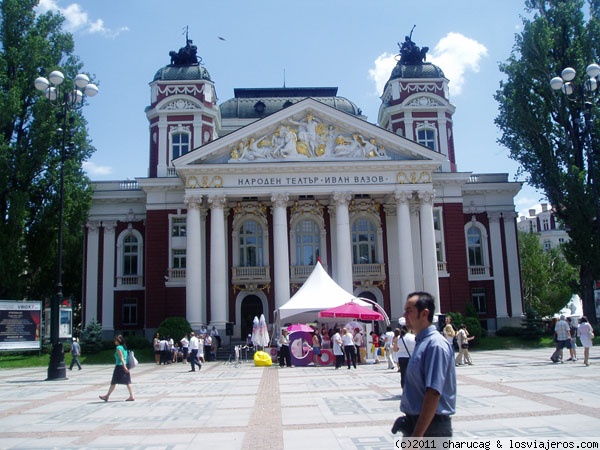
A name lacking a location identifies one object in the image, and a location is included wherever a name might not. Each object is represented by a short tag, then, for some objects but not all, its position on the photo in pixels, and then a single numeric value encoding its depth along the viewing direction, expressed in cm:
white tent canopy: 2791
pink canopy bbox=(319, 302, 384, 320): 2597
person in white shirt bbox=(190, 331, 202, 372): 2560
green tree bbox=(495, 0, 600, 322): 3469
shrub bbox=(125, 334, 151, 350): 3506
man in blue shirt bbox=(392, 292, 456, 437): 455
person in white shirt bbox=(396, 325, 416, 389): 1347
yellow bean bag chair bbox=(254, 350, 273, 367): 2783
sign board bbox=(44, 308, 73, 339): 2892
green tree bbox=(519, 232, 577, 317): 6347
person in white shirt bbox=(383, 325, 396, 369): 2350
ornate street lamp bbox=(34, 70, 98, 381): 2129
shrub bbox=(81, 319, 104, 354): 3362
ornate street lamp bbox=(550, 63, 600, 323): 3438
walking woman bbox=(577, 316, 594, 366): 2011
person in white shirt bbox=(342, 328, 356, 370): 2472
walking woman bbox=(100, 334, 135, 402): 1457
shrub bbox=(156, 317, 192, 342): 3366
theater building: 3712
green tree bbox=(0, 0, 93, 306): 3353
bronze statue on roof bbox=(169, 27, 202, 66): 4628
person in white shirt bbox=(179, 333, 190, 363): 3034
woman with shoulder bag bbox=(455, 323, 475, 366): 2300
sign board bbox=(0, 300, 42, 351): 2642
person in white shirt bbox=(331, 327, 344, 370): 2453
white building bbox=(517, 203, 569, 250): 9756
